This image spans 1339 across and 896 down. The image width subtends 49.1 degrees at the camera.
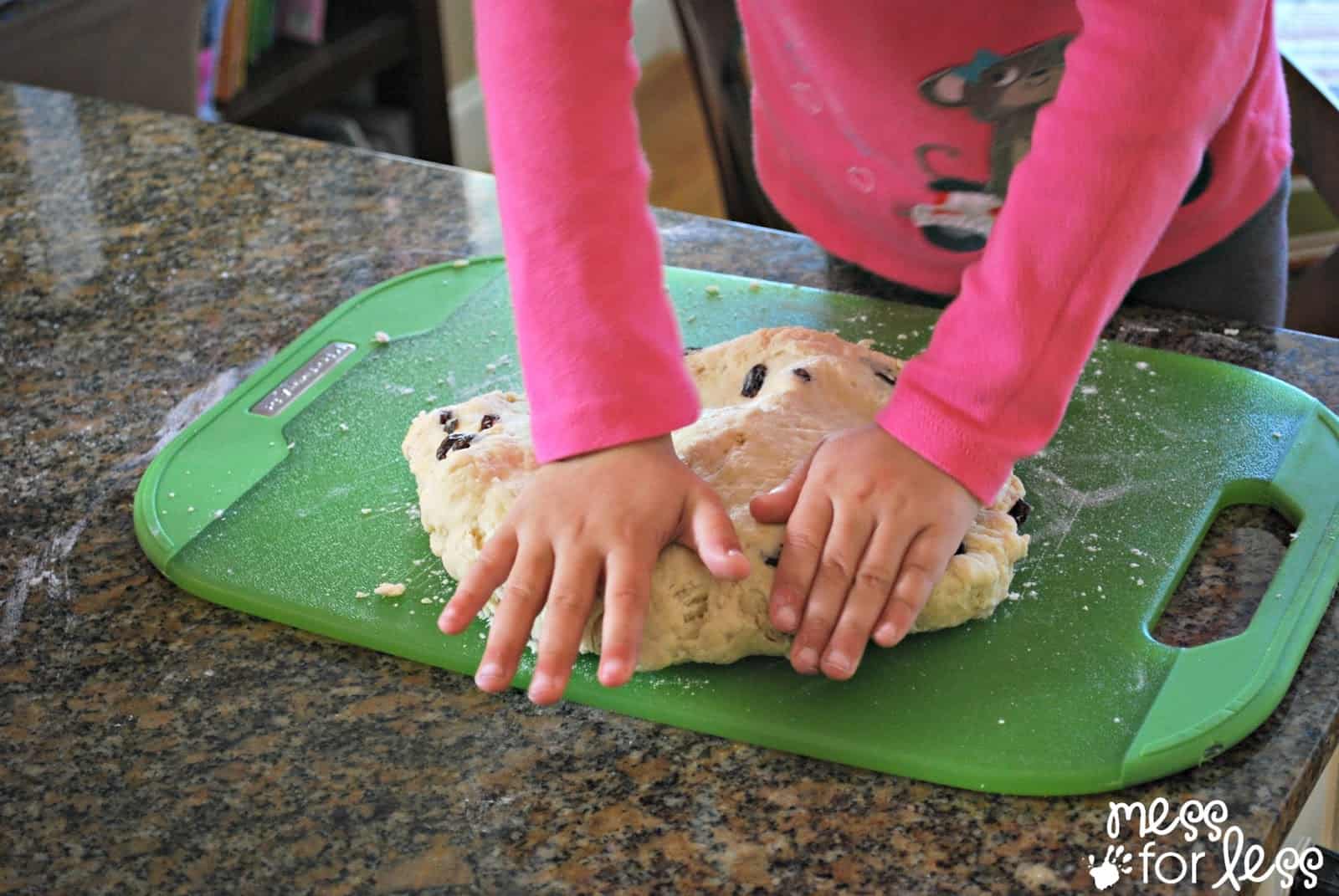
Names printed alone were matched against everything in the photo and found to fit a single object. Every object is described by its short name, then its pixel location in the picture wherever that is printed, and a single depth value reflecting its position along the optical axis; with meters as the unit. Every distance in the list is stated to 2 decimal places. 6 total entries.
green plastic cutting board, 0.73
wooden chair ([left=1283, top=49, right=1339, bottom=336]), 1.26
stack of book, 2.32
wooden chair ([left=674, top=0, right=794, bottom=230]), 1.49
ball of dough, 0.78
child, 0.77
